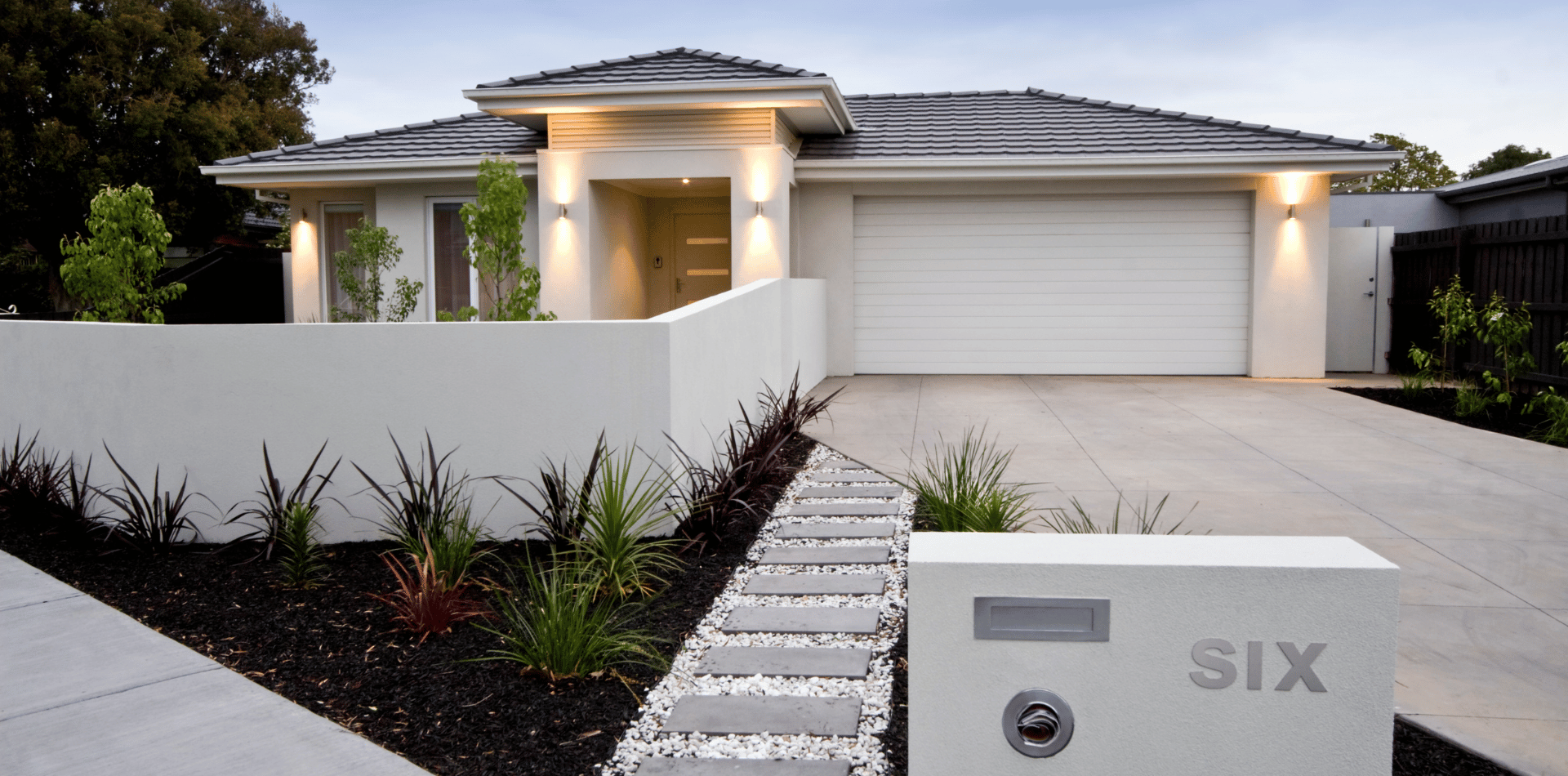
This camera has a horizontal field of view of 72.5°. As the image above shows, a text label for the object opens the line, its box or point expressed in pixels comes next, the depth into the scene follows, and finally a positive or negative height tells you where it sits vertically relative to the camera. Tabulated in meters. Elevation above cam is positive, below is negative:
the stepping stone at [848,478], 7.25 -1.16
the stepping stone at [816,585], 4.87 -1.29
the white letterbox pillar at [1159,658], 2.58 -0.86
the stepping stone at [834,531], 5.82 -1.23
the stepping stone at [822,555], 5.34 -1.26
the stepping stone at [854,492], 6.77 -1.18
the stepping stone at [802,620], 4.39 -1.31
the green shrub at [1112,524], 5.29 -1.15
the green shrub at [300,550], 5.09 -1.21
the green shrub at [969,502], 5.17 -1.01
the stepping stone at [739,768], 3.18 -1.38
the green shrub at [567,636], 3.85 -1.23
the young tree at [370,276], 12.06 +0.38
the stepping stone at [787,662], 3.95 -1.33
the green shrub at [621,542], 4.73 -1.08
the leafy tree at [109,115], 22.66 +4.24
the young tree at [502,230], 9.23 +0.69
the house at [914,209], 12.44 +1.22
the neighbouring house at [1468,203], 16.50 +1.79
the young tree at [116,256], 8.62 +0.42
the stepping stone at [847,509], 6.32 -1.20
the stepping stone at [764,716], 3.47 -1.36
